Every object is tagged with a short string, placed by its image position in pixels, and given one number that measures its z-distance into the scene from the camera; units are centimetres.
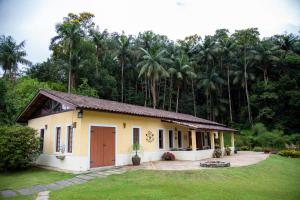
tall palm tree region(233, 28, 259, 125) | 3797
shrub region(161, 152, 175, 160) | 1598
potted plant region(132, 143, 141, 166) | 1312
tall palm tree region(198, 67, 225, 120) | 3762
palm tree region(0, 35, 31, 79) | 3634
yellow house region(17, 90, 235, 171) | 1148
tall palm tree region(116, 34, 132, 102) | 3681
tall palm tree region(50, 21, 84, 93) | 2902
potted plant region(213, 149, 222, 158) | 1807
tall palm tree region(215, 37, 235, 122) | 3847
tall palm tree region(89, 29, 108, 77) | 3650
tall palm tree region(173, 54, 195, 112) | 3511
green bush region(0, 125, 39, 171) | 1162
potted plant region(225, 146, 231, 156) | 2048
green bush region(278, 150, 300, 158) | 1973
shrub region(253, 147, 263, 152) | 2581
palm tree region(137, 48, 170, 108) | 3225
